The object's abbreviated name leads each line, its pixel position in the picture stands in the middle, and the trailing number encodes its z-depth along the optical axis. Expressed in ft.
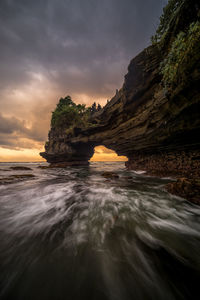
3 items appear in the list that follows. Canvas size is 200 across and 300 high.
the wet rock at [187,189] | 10.52
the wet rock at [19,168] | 54.05
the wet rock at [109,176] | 27.66
